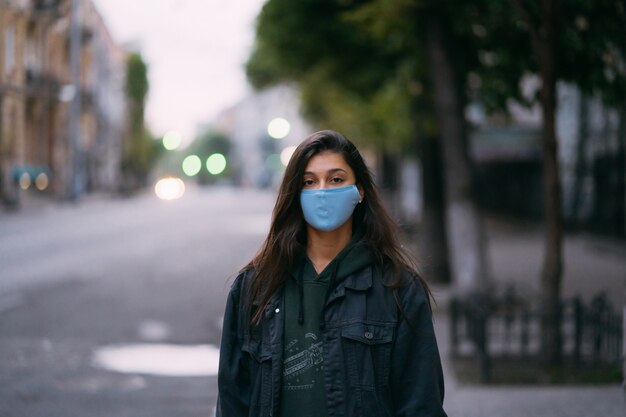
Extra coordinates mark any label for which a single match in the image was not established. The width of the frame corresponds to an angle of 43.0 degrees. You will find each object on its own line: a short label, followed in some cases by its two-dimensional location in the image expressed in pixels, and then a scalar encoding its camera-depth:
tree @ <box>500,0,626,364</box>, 7.68
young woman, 2.66
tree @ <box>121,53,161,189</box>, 73.00
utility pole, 44.59
